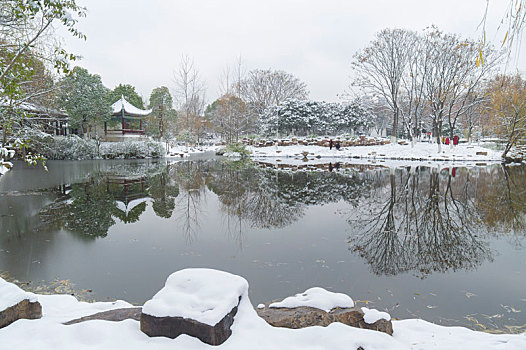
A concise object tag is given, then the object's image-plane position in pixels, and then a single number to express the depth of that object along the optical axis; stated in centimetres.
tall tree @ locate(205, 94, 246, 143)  3562
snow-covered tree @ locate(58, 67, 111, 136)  2630
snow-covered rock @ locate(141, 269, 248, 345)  218
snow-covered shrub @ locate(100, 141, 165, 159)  2645
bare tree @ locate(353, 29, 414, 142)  2667
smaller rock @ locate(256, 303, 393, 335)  258
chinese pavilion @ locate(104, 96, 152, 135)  3023
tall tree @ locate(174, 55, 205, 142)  4281
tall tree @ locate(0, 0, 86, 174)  371
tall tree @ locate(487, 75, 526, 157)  2069
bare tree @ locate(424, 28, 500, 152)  2412
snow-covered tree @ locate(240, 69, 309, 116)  4141
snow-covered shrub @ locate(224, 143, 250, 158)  2784
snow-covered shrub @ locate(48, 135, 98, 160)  2539
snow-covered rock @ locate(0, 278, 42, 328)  236
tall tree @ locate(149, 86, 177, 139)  3525
